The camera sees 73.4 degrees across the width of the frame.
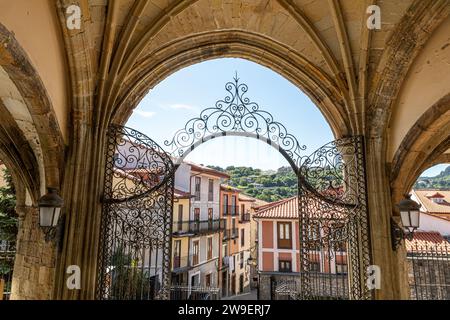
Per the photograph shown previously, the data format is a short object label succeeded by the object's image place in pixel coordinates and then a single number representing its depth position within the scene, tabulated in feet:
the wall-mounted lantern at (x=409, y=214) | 10.94
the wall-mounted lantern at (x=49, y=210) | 10.28
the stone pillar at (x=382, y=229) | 11.91
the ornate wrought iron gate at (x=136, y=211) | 12.51
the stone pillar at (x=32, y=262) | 11.63
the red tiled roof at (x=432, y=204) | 48.72
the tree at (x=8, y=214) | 27.14
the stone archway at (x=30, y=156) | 10.25
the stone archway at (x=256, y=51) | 11.85
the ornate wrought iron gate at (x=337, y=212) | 12.66
